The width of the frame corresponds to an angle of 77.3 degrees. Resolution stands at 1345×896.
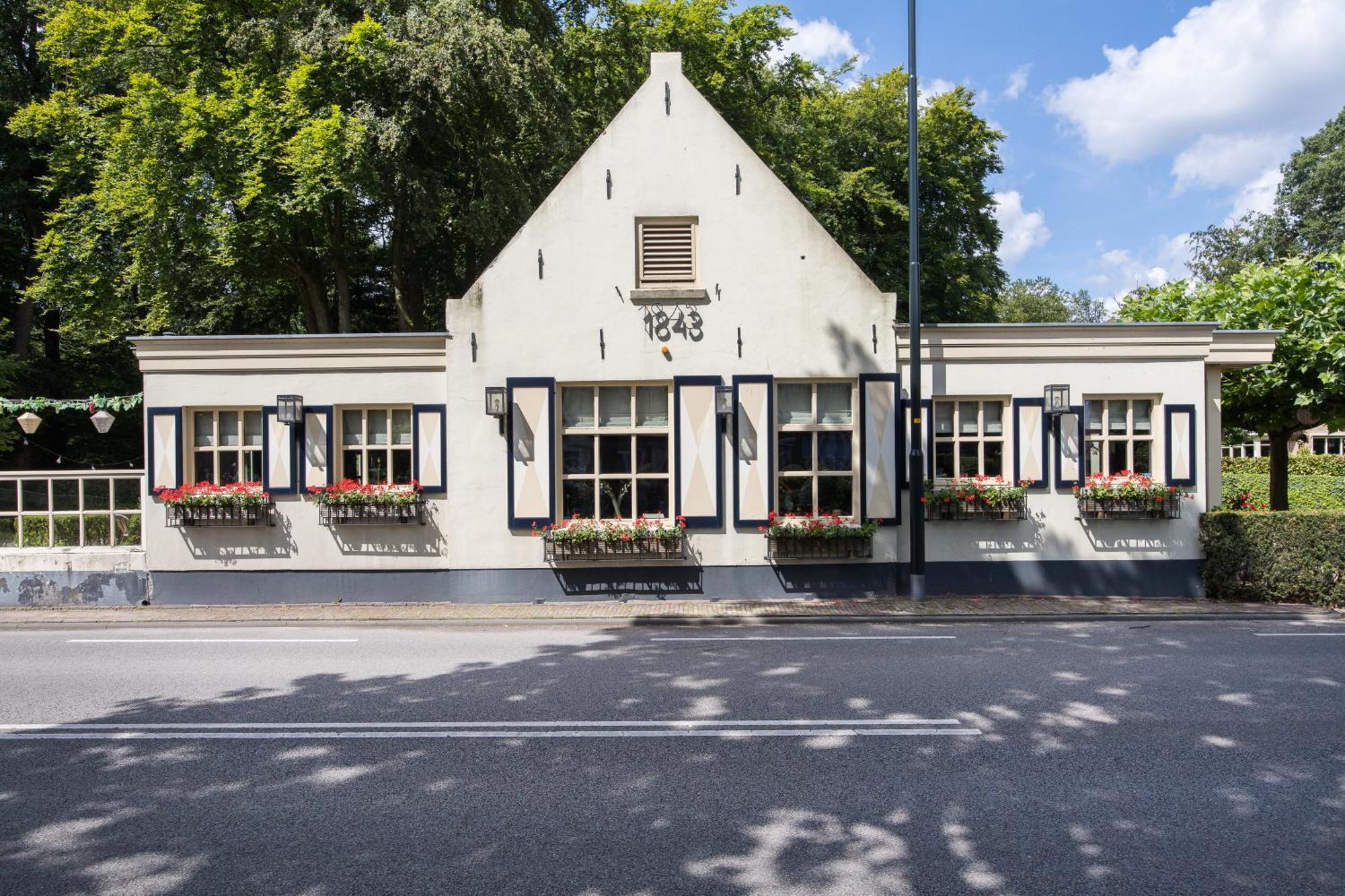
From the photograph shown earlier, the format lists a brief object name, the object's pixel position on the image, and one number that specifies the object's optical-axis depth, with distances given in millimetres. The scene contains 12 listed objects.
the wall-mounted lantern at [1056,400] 12422
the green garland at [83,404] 13680
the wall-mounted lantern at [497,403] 12305
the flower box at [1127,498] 12562
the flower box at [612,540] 12305
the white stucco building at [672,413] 12578
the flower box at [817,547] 12430
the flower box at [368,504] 12578
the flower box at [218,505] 12617
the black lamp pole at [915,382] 12094
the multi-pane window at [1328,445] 55375
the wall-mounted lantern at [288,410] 12547
